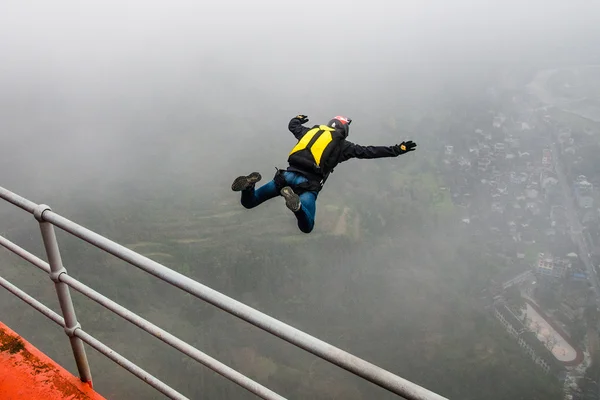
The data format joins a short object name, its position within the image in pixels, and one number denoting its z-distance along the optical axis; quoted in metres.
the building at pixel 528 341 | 66.75
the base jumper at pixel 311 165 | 6.37
